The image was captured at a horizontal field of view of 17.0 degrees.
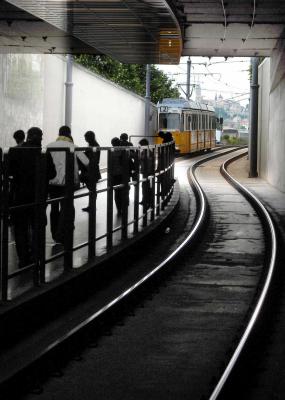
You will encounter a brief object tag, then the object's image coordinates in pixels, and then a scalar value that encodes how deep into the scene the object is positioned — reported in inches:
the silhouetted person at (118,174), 492.7
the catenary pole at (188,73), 2705.5
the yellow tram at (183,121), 1931.6
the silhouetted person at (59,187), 386.0
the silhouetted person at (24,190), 326.6
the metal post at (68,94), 1139.9
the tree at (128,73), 2508.6
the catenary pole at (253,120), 1489.9
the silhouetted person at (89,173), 427.5
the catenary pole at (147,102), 1916.0
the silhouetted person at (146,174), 611.5
